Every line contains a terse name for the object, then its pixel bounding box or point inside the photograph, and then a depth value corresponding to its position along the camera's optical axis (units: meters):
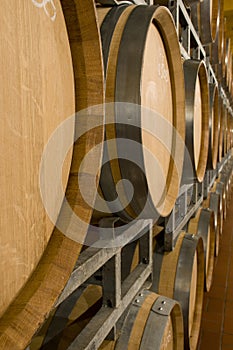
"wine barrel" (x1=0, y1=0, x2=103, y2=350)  0.54
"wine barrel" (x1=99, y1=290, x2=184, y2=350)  1.29
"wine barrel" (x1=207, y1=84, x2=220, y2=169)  2.43
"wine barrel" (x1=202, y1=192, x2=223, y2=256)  3.90
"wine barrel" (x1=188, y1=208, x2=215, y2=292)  2.86
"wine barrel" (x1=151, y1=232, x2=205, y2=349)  1.88
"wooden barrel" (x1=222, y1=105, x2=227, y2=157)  4.41
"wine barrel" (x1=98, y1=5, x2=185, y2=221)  0.89
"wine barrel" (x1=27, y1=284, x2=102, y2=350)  1.29
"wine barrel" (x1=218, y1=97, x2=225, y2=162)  3.40
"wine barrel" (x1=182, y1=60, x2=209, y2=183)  1.54
